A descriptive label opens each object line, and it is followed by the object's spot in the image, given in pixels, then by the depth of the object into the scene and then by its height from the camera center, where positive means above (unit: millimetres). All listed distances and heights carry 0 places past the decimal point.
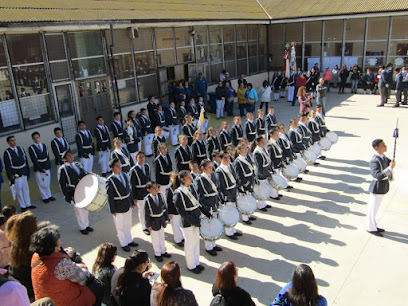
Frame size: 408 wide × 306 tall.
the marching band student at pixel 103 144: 10578 -2476
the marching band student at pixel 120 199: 6777 -2571
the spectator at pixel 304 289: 3527 -2276
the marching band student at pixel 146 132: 12109 -2535
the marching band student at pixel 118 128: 11055 -2135
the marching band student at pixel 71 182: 7535 -2463
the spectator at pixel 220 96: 16641 -2092
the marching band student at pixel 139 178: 7253 -2379
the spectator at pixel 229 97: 16656 -2161
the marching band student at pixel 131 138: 10977 -2413
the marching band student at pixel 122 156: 8406 -2277
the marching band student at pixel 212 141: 9711 -2335
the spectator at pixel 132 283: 3742 -2265
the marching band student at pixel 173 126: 13008 -2569
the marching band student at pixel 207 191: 6508 -2416
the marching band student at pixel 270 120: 11625 -2295
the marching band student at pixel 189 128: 11007 -2255
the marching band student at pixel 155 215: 6242 -2703
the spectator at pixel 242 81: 18516 -1638
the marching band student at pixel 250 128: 11062 -2365
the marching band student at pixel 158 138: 9414 -2136
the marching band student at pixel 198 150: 9117 -2389
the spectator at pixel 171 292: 3547 -2264
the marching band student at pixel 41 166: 9016 -2531
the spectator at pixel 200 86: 16844 -1612
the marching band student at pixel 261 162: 8031 -2431
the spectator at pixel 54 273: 3670 -2073
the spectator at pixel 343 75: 20453 -1839
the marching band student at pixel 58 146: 9383 -2172
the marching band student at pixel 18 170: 8500 -2459
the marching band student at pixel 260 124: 11414 -2370
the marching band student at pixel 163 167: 8016 -2419
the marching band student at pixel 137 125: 11331 -2141
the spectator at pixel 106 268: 3994 -2253
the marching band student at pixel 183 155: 8719 -2374
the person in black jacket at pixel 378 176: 6789 -2442
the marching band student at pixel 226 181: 7020 -2446
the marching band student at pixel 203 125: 14372 -2873
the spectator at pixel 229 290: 3631 -2324
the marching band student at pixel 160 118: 12695 -2188
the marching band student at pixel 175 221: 6629 -3169
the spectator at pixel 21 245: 4141 -1991
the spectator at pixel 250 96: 16078 -2081
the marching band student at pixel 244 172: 7426 -2432
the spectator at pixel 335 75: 21250 -1876
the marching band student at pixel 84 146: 10055 -2371
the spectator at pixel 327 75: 20688 -1790
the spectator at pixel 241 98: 16359 -2188
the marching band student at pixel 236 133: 10438 -2333
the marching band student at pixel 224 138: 10047 -2351
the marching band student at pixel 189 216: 6070 -2626
